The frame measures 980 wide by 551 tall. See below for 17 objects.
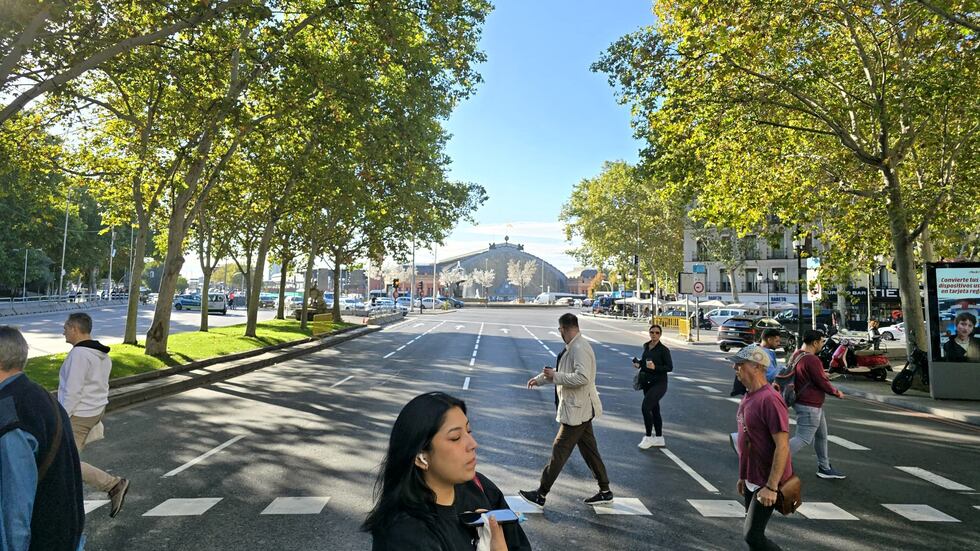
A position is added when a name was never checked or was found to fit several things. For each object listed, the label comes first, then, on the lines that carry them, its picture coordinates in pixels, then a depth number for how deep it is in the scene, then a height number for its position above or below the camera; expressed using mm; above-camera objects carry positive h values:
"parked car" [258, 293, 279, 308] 76438 -618
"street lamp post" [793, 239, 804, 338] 20234 +753
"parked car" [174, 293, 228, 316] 51406 -625
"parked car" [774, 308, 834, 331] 31469 -832
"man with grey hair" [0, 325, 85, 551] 2400 -721
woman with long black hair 1840 -563
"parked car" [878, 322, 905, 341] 38500 -1721
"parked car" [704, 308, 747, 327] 46750 -909
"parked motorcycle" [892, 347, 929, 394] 14430 -1570
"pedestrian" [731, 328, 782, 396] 7688 -491
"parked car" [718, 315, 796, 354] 26406 -1207
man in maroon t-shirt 3896 -931
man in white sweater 5031 -777
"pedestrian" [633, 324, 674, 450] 8469 -1138
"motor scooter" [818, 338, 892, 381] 17094 -1620
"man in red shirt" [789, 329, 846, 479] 6613 -921
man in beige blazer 5766 -1039
